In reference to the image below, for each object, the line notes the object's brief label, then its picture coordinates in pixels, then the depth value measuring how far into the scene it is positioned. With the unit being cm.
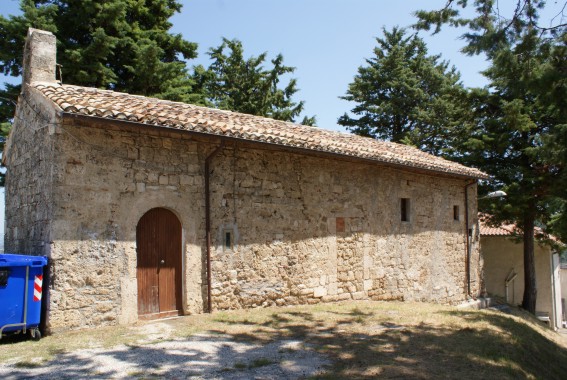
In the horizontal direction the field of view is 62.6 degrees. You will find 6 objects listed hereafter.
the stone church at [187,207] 714
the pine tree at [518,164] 1593
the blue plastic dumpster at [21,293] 630
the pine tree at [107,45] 1419
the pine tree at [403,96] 2473
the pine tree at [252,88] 2264
